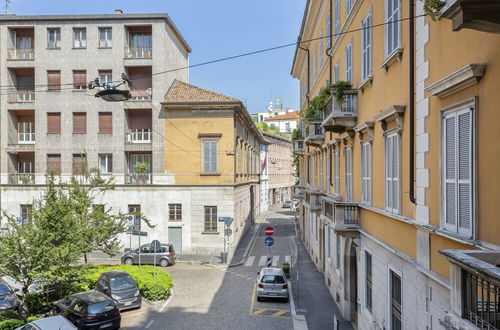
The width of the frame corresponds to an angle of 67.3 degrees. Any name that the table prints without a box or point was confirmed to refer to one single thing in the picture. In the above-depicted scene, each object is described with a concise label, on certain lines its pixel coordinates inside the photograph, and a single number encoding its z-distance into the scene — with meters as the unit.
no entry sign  20.44
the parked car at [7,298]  16.09
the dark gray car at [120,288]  16.32
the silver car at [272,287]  17.64
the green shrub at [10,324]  12.14
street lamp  13.27
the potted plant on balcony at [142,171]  28.97
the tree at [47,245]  13.97
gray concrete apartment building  29.23
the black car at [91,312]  13.34
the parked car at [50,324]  11.24
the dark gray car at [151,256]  25.47
